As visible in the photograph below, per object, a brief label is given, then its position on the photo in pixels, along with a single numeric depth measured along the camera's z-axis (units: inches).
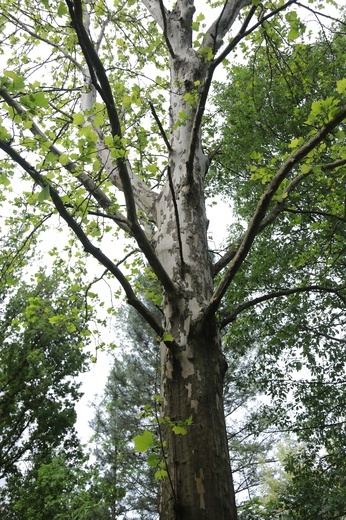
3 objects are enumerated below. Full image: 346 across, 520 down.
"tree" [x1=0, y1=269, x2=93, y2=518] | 331.3
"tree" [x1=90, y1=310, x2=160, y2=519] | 417.8
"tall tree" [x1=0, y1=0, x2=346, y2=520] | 59.4
